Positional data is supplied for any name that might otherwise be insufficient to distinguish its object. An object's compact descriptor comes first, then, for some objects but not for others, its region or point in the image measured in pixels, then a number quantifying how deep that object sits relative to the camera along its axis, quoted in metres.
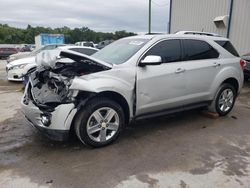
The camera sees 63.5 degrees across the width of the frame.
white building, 9.17
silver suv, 2.81
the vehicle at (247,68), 6.95
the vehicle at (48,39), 20.94
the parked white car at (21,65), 7.40
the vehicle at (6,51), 20.26
